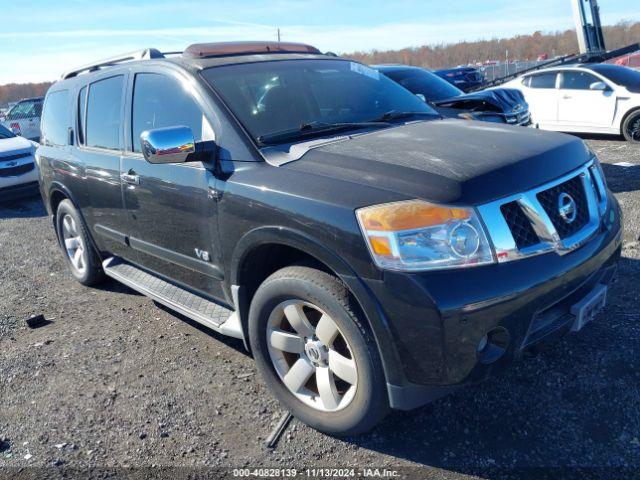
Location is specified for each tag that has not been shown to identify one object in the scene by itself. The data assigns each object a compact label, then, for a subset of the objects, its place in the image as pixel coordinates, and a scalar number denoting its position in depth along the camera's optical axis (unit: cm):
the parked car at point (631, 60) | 2558
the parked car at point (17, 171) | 940
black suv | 227
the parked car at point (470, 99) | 700
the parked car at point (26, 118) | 1720
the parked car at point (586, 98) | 997
